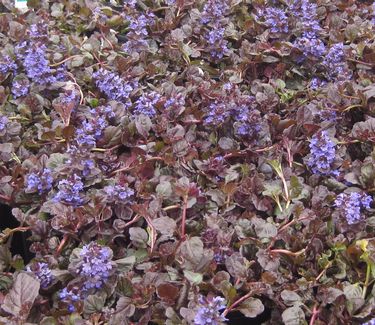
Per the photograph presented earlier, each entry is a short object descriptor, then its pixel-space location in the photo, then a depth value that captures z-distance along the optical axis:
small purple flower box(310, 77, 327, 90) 2.48
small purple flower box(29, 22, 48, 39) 2.61
